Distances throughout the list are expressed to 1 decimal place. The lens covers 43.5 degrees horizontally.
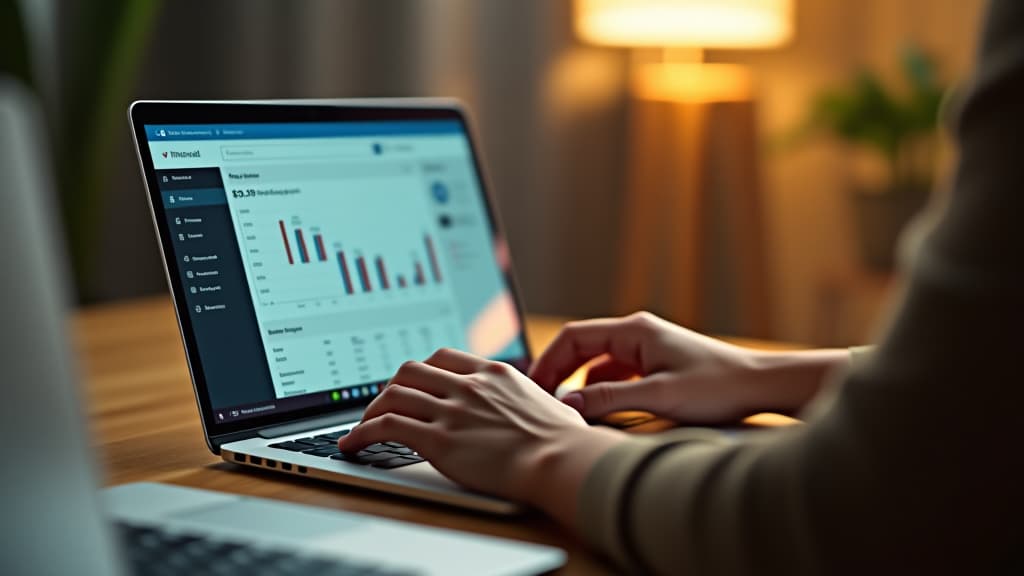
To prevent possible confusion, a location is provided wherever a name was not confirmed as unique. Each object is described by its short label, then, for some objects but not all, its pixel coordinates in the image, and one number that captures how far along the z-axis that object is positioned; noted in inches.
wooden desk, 28.8
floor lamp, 106.2
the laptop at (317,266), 35.3
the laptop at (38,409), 18.1
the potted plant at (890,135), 105.3
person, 20.7
